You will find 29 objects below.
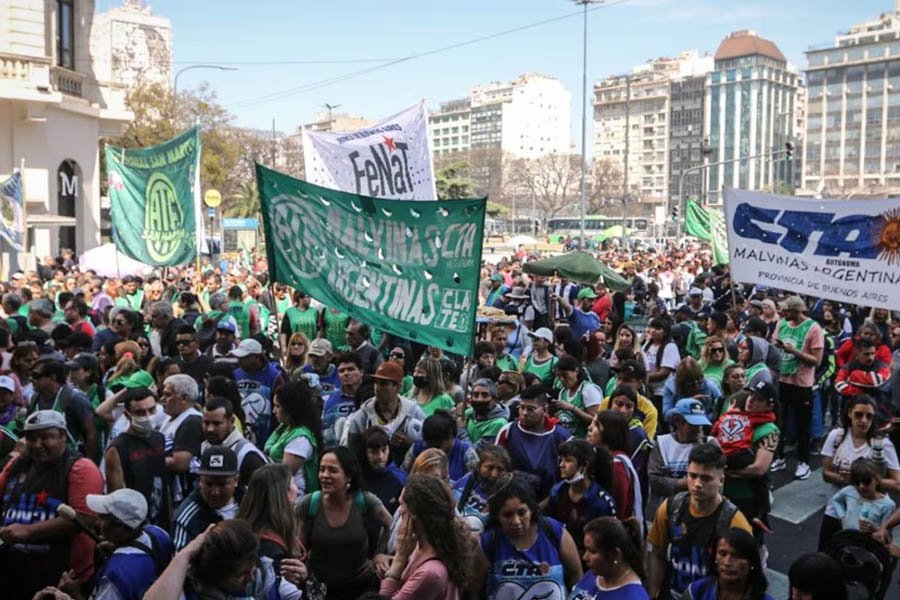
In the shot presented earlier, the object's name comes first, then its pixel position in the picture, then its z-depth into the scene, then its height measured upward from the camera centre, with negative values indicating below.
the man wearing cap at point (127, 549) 3.65 -1.28
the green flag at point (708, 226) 18.41 +0.07
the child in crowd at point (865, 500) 5.12 -1.48
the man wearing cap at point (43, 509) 4.46 -1.34
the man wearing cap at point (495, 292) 14.54 -1.01
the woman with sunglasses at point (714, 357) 8.13 -1.11
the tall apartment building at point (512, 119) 172.12 +20.54
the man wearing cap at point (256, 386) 7.11 -1.20
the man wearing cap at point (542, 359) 7.97 -1.12
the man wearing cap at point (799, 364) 9.15 -1.30
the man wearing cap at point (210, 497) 4.20 -1.22
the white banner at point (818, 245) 7.81 -0.14
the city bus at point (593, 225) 83.12 +0.34
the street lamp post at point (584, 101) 35.50 +4.89
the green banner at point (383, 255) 6.25 -0.19
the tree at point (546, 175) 92.19 +5.28
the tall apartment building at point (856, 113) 122.38 +15.62
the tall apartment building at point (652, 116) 146.00 +18.08
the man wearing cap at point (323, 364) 7.68 -1.11
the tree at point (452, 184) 64.06 +3.06
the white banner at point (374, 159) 10.51 +0.78
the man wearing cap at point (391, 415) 5.82 -1.17
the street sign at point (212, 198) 27.59 +0.86
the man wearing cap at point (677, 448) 5.60 -1.32
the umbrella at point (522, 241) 61.38 -0.81
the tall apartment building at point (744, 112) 139.50 +17.53
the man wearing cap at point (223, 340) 8.11 -0.97
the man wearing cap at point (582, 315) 11.31 -1.07
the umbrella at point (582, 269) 14.59 -0.63
